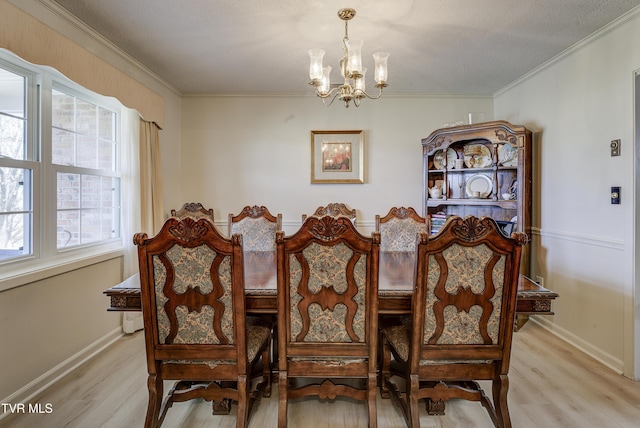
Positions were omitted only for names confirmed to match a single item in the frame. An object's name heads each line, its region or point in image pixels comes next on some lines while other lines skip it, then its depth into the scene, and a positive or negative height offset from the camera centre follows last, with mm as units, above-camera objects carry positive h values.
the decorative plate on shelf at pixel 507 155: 3199 +574
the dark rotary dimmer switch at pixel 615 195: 2205 +105
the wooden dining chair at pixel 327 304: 1397 -437
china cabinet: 3021 +413
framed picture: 3818 +653
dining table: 1561 -431
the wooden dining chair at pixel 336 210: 3477 +6
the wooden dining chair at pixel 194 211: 3054 -2
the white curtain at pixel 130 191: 2789 +181
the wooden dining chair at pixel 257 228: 2865 -159
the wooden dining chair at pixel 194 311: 1387 -464
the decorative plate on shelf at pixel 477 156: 3456 +608
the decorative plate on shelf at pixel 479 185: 3436 +278
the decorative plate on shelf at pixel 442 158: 3646 +613
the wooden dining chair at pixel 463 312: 1399 -476
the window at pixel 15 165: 1862 +279
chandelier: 1921 +889
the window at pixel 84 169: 2287 +333
